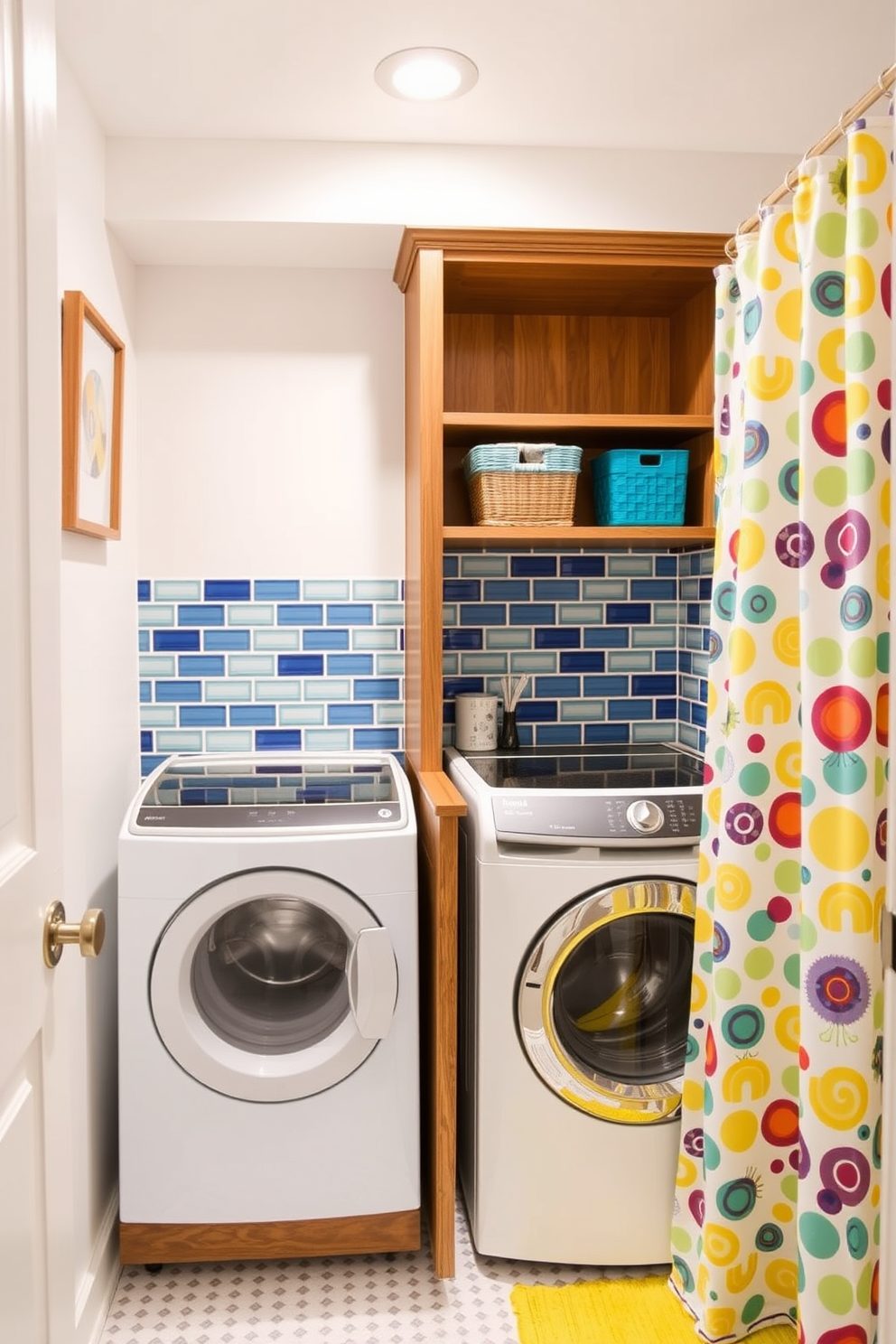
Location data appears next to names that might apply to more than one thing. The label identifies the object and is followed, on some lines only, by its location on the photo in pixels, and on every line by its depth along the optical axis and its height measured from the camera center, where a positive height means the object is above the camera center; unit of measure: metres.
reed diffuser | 2.69 -0.20
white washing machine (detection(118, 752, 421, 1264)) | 2.04 -0.81
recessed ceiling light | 1.93 +1.08
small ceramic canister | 2.65 -0.23
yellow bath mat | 1.94 -1.33
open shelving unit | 2.13 +0.62
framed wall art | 1.85 +0.42
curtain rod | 1.41 +0.75
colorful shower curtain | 1.54 -0.26
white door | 0.91 -0.04
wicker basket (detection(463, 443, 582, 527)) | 2.34 +0.34
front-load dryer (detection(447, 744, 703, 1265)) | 2.05 -0.79
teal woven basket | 2.44 +0.34
